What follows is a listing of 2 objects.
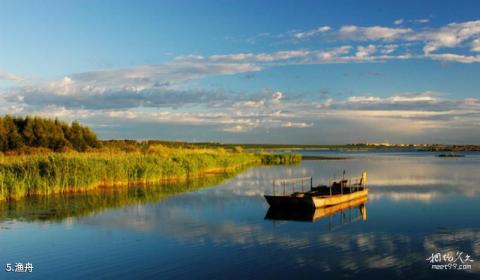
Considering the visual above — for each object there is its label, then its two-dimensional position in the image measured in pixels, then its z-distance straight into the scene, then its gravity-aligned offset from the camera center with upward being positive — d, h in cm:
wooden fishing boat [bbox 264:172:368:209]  2109 -257
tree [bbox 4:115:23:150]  4222 +127
